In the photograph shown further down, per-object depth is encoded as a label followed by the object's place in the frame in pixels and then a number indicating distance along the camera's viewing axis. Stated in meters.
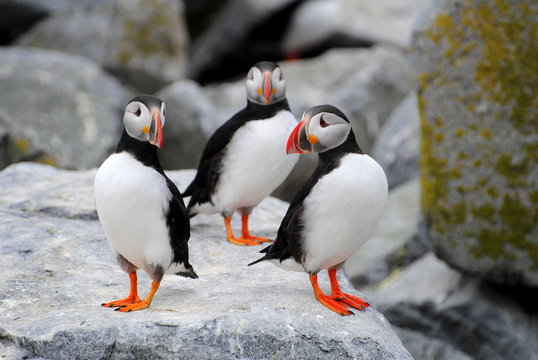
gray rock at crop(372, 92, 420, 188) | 17.22
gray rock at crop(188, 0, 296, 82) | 27.62
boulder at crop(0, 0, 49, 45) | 22.73
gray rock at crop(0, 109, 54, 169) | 14.20
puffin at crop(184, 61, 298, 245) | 9.91
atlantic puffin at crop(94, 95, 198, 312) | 7.73
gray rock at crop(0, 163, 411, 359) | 7.23
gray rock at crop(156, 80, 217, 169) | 18.58
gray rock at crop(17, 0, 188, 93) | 21.31
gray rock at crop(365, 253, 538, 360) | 11.80
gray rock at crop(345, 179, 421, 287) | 14.88
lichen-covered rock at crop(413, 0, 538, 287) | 11.39
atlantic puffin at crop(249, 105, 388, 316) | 7.75
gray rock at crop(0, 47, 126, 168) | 18.22
